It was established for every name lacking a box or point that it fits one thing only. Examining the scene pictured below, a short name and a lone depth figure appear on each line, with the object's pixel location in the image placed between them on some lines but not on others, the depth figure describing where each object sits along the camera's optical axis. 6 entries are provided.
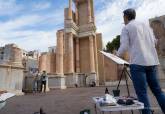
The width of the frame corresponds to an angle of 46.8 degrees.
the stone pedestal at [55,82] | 19.05
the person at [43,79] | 14.38
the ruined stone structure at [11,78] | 10.78
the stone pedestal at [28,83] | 14.09
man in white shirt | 3.00
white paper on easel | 3.65
